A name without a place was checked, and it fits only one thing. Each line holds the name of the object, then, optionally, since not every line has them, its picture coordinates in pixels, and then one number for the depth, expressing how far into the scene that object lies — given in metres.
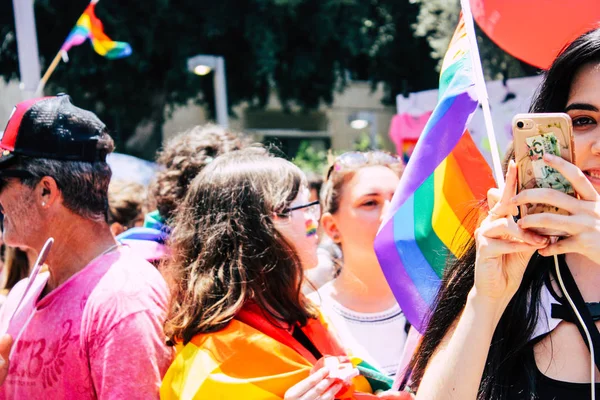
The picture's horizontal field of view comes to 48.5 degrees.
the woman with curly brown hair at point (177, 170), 2.80
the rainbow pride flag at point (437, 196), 2.07
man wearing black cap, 1.78
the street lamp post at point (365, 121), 18.16
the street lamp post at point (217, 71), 8.54
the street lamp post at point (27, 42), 4.79
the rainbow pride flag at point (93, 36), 5.78
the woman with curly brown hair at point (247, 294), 1.67
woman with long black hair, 1.18
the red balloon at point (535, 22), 2.60
